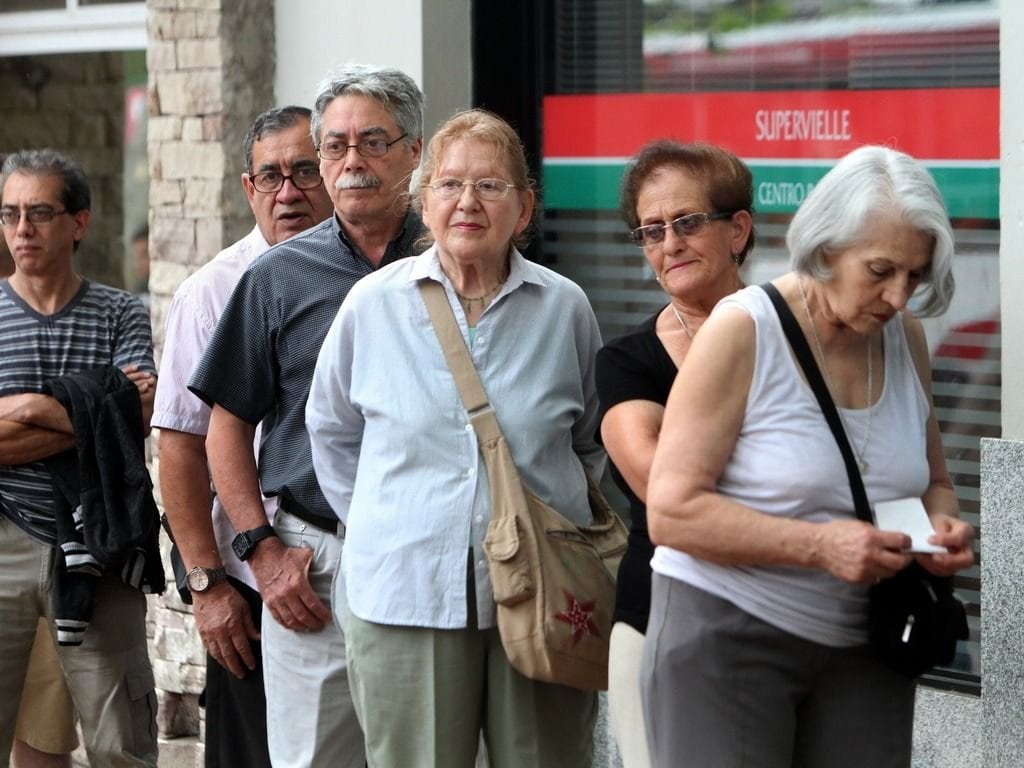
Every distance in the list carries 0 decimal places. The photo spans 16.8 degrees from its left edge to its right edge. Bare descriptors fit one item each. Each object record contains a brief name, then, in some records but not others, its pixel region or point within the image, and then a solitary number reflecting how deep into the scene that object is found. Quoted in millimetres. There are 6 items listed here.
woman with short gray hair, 5700
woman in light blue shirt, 6969
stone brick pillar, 11859
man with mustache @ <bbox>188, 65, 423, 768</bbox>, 7878
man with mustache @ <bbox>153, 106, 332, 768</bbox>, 8329
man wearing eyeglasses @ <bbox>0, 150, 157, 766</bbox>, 9299
